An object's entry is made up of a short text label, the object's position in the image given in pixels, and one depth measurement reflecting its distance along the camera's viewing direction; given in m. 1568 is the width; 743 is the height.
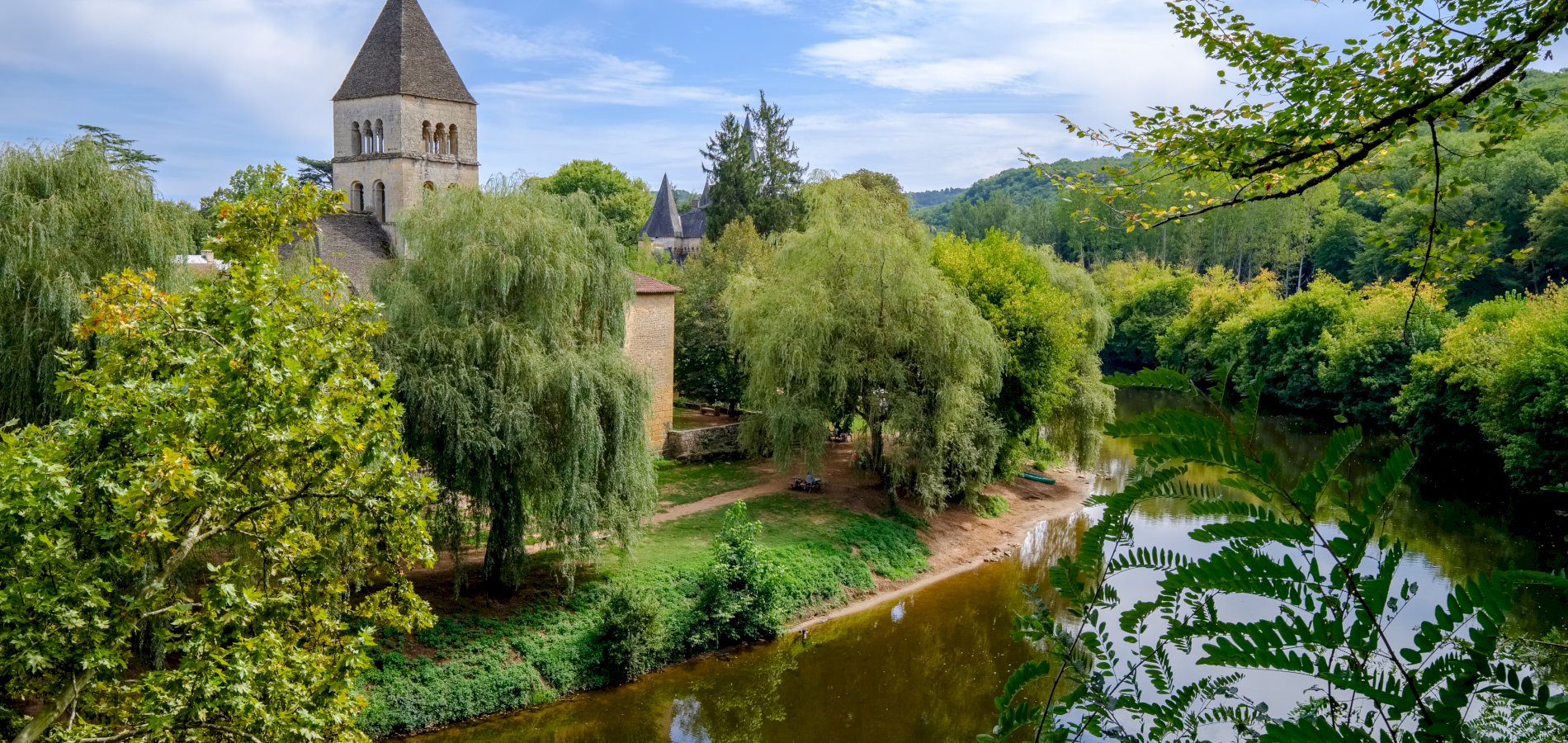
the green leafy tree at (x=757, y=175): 42.53
